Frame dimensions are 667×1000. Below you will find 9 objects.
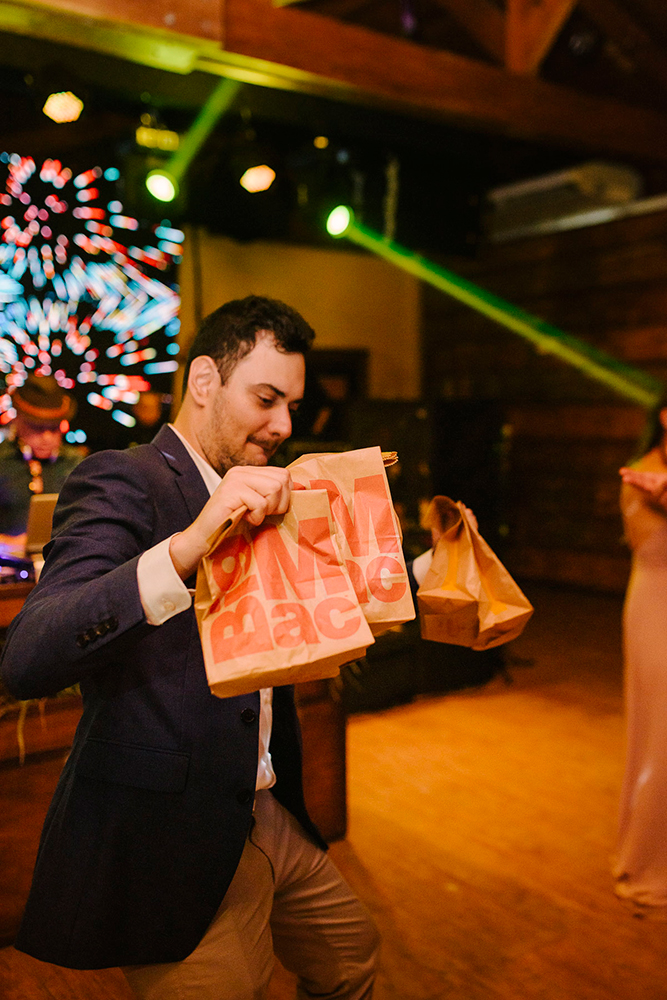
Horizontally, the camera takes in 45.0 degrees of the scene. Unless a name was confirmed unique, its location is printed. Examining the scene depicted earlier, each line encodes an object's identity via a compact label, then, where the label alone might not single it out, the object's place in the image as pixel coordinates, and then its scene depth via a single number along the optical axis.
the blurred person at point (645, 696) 2.54
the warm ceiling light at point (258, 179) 5.22
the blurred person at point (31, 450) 4.54
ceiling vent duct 6.76
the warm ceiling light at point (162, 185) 5.19
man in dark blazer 1.02
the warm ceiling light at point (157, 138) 5.11
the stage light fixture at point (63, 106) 4.07
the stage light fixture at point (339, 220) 5.41
